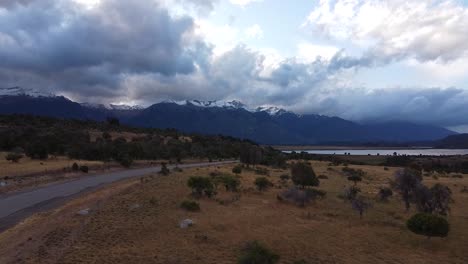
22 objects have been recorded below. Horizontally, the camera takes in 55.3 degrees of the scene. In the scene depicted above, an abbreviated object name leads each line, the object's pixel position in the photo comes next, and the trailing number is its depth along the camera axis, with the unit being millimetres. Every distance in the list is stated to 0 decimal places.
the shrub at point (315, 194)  32738
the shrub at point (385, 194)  35834
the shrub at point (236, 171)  55231
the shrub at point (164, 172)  50894
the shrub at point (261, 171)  59272
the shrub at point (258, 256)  15234
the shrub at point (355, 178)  53181
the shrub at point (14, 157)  59438
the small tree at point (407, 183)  31406
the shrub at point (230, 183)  36125
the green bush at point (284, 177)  49859
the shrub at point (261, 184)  37469
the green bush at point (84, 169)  53800
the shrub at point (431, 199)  28453
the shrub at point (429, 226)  22156
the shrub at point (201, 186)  31828
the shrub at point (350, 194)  33150
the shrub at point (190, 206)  26106
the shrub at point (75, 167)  52806
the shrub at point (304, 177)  41281
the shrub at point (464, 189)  44906
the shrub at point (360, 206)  27153
